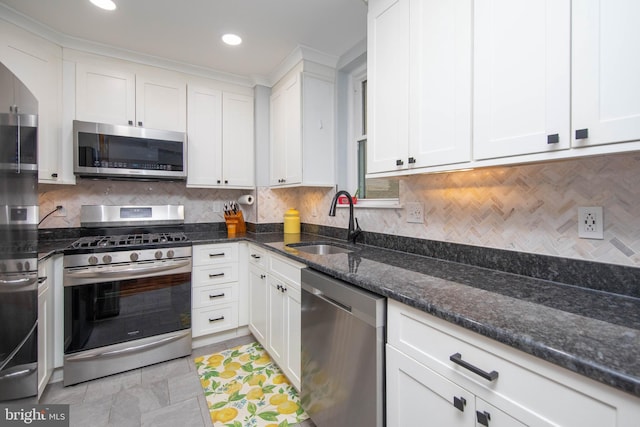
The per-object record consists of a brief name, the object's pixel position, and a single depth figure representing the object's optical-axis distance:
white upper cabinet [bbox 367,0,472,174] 1.17
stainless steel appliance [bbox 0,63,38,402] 0.90
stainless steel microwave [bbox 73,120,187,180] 2.20
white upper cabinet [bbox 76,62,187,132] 2.28
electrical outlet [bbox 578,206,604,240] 1.04
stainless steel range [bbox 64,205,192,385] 1.94
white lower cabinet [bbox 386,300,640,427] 0.60
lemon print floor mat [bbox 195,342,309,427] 1.65
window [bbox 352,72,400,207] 2.26
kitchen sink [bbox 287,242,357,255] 2.17
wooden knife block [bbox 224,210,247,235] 2.85
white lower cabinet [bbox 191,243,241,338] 2.40
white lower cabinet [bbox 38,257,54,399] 1.72
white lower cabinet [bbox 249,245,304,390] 1.76
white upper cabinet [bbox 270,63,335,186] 2.41
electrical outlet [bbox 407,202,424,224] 1.73
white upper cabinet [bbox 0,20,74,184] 1.88
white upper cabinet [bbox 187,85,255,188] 2.71
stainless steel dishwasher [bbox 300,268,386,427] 1.10
